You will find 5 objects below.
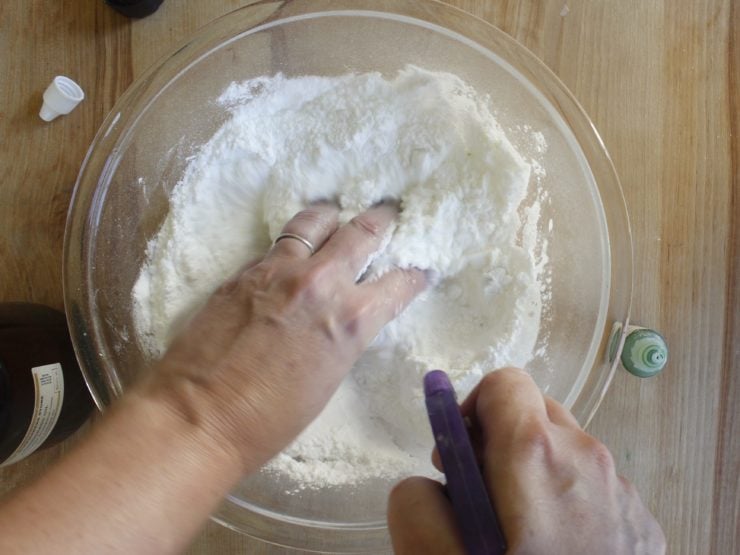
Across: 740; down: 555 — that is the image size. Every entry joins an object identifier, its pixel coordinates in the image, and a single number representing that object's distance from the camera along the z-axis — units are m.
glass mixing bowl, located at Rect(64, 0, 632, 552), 0.67
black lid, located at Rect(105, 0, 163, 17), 0.71
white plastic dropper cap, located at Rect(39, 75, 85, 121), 0.71
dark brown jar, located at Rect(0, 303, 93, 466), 0.62
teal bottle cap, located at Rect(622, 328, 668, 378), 0.69
